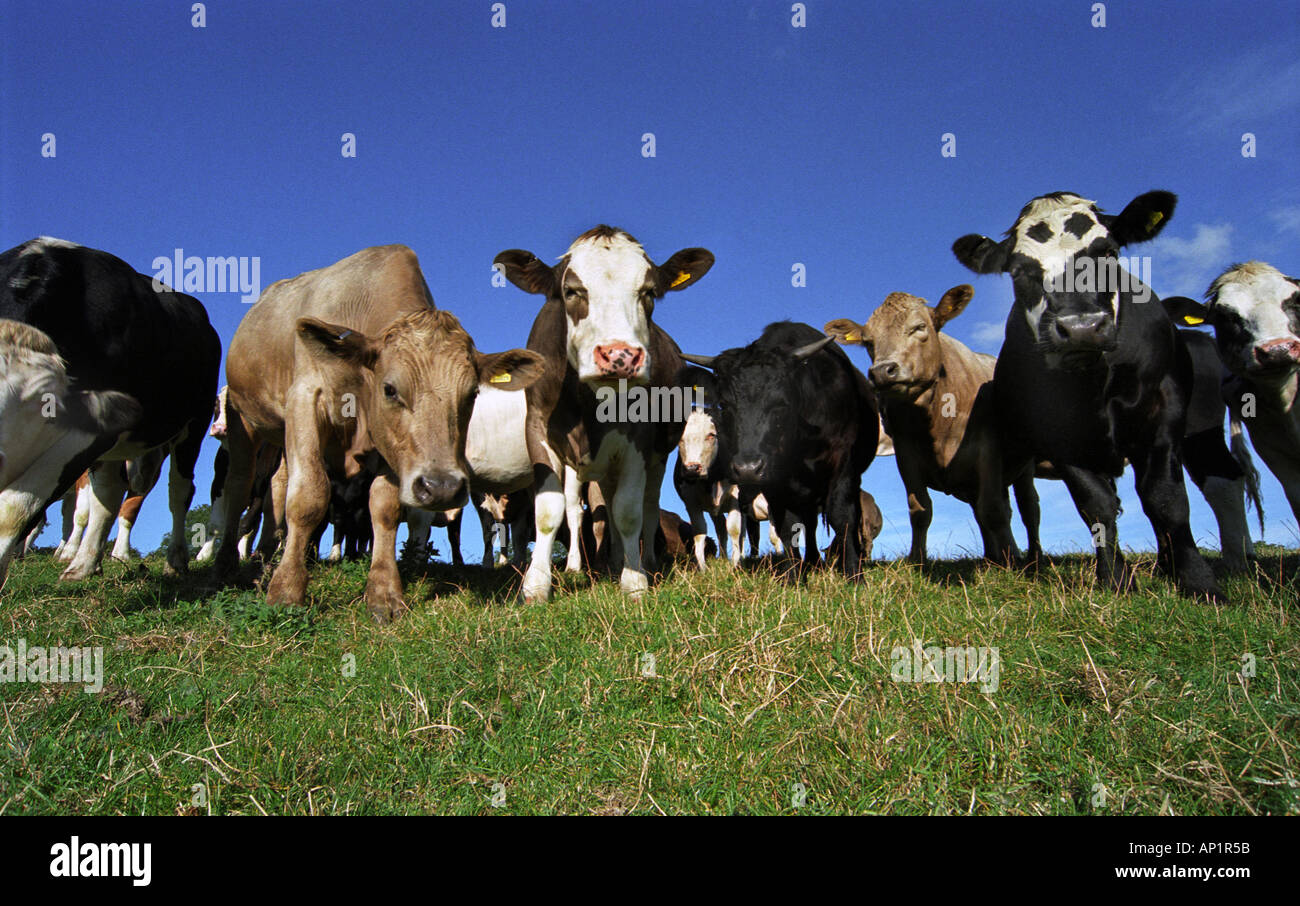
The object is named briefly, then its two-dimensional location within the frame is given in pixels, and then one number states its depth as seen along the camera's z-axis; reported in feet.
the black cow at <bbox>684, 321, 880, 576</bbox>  24.95
